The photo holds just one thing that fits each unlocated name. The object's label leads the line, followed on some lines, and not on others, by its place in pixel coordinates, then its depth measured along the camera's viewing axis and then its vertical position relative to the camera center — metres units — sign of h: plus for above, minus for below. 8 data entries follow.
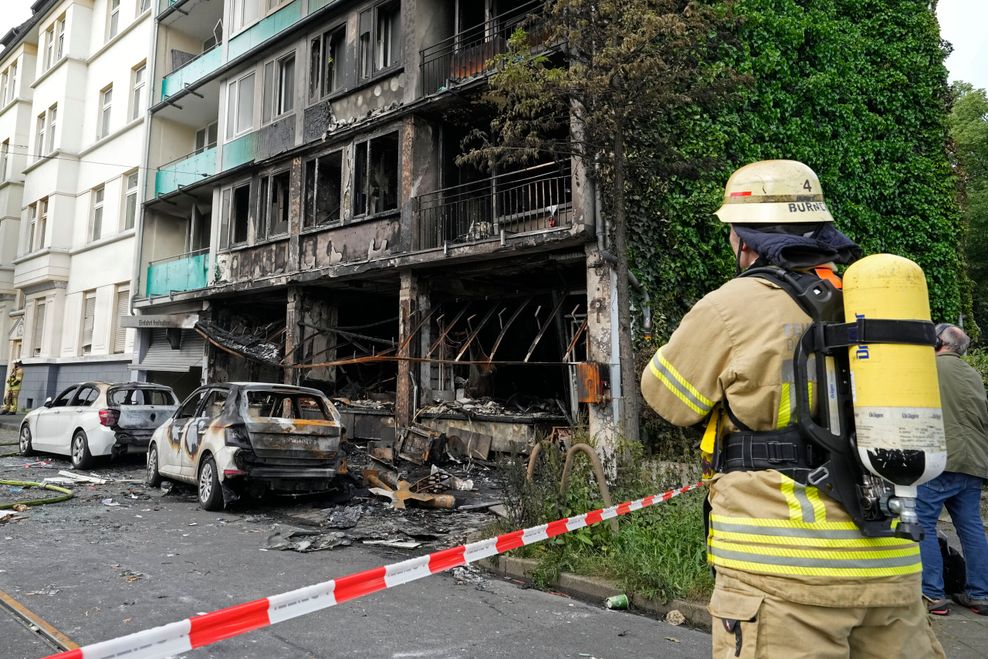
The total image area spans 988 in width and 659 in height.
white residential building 22.14 +7.73
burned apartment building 11.82 +3.35
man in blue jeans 4.75 -0.55
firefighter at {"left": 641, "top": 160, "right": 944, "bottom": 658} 1.77 -0.22
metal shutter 18.55 +1.53
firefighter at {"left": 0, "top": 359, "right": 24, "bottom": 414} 25.16 +0.71
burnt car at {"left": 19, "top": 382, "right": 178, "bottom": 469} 12.08 -0.15
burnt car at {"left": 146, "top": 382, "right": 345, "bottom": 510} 8.45 -0.42
